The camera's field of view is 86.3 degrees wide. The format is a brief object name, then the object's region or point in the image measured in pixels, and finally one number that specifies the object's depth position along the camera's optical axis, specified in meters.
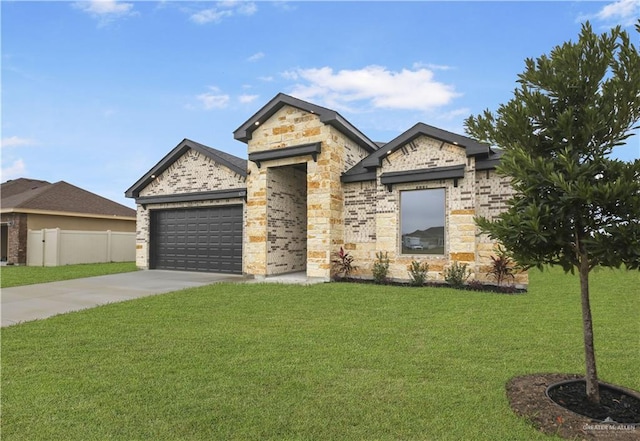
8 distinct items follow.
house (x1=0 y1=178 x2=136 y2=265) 19.20
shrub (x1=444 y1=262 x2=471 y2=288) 10.01
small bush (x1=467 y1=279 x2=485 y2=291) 9.85
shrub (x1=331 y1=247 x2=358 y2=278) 11.94
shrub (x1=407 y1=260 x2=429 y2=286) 10.60
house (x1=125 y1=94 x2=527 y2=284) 10.41
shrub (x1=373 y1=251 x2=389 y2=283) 11.16
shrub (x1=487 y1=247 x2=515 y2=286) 9.70
